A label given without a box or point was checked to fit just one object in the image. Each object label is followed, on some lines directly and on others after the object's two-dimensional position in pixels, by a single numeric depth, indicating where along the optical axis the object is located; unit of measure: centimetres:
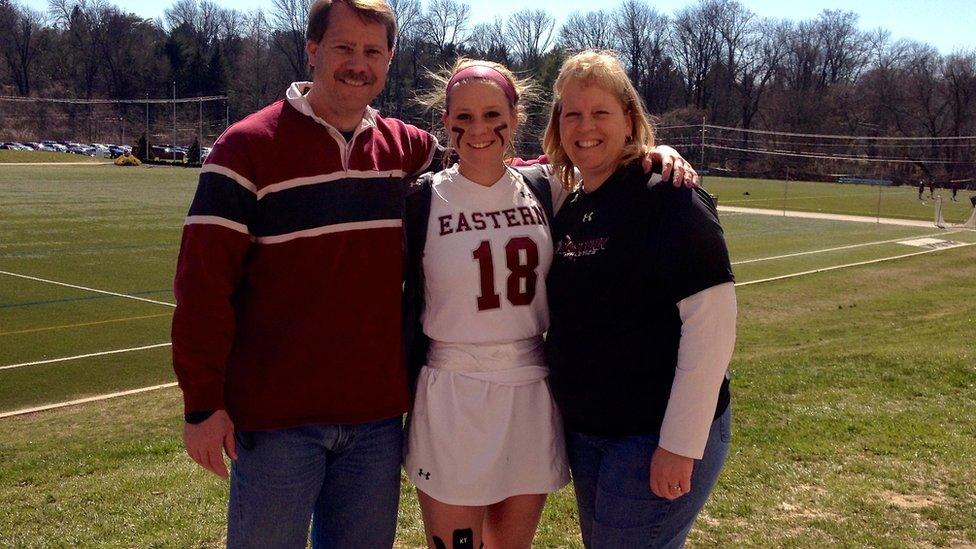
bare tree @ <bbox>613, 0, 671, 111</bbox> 9875
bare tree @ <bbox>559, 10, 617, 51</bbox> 9912
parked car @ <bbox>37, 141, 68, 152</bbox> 8148
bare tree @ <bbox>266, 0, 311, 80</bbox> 8444
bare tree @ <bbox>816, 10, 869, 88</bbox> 9494
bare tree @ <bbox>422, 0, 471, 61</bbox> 9238
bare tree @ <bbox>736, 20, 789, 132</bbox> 9394
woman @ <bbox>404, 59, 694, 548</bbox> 296
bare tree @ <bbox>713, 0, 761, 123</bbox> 9469
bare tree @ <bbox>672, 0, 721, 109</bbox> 9588
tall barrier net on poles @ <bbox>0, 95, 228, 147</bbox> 8881
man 266
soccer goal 3328
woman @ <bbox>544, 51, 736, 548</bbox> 261
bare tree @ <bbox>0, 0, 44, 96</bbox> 9575
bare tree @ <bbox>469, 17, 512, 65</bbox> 9281
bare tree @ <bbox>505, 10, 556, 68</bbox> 9538
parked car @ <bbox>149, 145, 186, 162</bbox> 7019
